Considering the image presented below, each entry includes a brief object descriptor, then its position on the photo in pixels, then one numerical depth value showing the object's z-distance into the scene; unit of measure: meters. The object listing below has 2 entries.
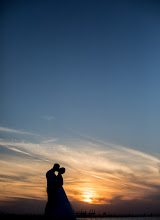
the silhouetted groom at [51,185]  7.67
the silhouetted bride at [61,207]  7.24
